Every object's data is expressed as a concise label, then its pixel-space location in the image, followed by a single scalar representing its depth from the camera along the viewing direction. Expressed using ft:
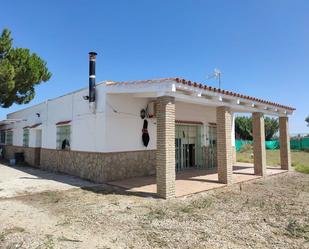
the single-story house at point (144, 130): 28.07
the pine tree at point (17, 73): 57.33
